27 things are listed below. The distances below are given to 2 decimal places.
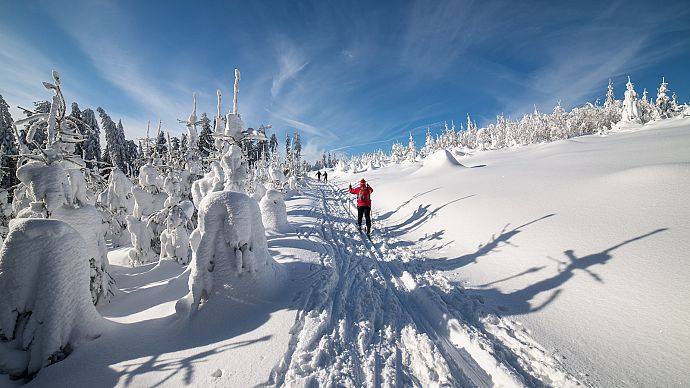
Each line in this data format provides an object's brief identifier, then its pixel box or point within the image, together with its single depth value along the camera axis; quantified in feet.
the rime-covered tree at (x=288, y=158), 99.14
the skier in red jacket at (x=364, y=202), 29.78
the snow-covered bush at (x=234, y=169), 25.12
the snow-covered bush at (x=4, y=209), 35.99
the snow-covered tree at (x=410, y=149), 267.88
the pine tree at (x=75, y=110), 111.11
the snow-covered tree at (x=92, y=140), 117.91
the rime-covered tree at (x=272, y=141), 221.29
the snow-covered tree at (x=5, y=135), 66.55
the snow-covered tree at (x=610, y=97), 206.32
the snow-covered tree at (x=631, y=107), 144.25
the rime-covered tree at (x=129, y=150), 145.22
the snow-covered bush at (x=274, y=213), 32.45
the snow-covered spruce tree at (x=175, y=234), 26.04
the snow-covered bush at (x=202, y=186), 33.68
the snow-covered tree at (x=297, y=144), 246.90
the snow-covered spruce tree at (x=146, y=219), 29.81
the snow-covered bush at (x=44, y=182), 14.95
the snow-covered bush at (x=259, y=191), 52.75
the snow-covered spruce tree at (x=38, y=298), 9.43
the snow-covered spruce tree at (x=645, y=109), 148.25
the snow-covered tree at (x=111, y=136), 130.31
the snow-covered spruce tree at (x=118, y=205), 37.96
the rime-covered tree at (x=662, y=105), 150.70
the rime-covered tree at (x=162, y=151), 51.28
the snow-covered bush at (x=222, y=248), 12.84
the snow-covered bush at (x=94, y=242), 16.78
